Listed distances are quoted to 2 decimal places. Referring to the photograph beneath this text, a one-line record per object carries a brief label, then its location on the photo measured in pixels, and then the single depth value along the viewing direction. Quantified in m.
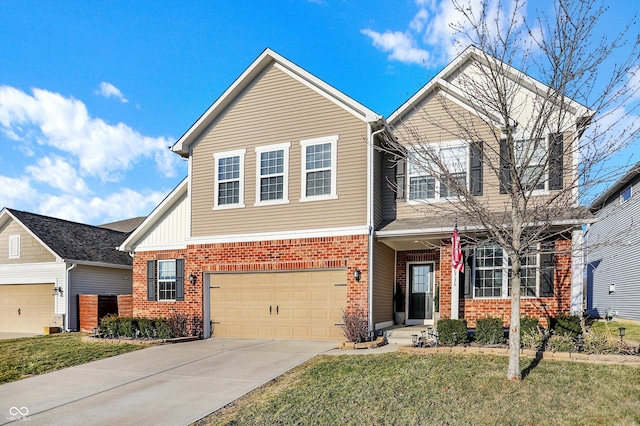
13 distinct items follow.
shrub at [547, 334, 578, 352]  9.33
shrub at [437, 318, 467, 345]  10.30
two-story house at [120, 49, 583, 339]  12.55
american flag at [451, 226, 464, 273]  10.55
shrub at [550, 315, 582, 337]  9.90
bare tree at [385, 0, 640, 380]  7.79
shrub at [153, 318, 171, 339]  13.98
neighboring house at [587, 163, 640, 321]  18.31
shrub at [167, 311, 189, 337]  14.30
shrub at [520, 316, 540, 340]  9.98
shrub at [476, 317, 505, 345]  10.11
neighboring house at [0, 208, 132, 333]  19.03
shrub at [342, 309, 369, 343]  11.88
